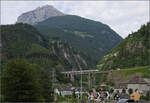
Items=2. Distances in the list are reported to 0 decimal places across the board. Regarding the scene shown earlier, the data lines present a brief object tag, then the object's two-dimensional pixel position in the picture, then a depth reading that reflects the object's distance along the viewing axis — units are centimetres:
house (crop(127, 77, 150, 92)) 12057
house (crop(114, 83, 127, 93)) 12402
